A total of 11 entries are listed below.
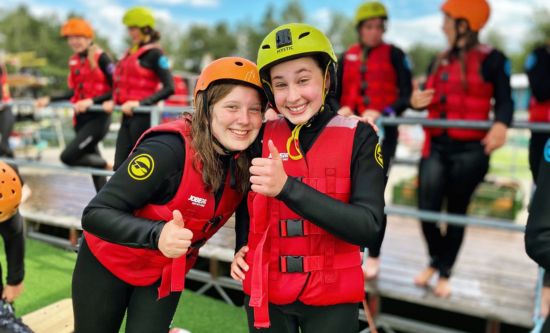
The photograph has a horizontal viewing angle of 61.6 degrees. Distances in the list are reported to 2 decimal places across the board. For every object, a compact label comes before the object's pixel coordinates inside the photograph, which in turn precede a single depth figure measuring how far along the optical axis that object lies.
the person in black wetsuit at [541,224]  1.29
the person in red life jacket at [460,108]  3.34
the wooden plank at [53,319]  2.76
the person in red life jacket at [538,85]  3.23
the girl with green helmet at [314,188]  1.66
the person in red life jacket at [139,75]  4.32
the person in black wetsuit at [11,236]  2.37
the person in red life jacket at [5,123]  6.22
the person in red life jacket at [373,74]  3.95
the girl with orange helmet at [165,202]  1.75
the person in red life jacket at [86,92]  4.80
